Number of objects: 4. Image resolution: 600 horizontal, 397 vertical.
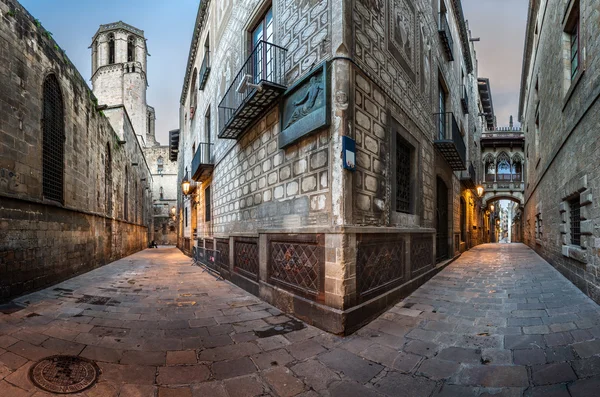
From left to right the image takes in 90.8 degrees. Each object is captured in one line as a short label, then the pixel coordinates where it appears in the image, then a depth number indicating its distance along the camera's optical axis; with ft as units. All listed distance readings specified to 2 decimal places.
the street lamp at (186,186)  46.92
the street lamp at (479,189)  51.02
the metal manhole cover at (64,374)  7.98
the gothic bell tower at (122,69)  123.85
